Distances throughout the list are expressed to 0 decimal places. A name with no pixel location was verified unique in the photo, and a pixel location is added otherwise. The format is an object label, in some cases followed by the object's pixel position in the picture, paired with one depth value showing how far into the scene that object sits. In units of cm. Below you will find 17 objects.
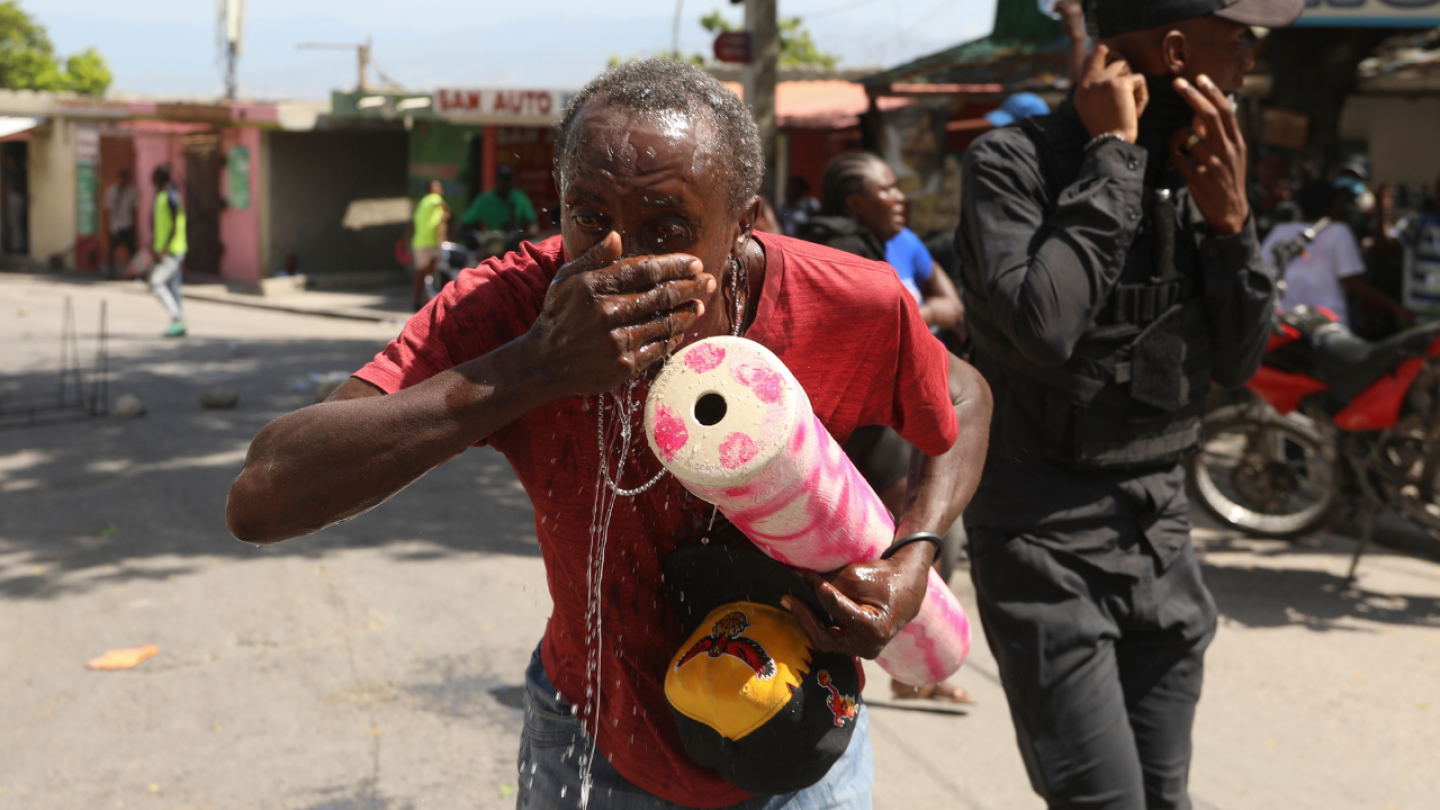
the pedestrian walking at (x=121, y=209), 2239
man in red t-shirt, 145
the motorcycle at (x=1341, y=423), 552
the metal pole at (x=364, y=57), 2817
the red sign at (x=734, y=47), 995
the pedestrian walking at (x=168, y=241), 1427
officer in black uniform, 238
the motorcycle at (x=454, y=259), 1161
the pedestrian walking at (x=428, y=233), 1505
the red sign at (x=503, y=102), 1894
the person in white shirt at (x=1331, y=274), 697
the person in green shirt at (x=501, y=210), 1312
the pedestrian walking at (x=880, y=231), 484
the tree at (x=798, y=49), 3603
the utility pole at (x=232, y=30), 2342
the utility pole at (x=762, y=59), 1030
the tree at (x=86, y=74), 5253
